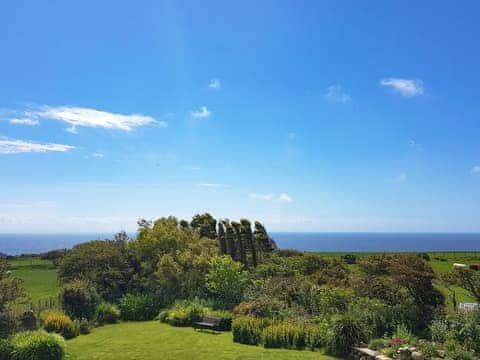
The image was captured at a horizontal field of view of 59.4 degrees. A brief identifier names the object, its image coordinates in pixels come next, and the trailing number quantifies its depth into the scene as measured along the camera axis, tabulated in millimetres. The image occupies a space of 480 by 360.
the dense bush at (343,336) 13094
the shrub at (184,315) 19272
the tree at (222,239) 32906
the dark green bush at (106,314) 20828
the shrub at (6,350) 12547
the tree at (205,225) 34750
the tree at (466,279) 14727
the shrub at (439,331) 12880
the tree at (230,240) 32562
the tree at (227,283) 22125
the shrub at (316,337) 13999
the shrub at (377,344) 12492
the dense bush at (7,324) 14003
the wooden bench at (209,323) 17750
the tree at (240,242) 32344
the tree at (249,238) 33034
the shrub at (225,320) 17781
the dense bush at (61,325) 17391
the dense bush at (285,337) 14320
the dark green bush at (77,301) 20500
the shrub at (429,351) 11245
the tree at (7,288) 13922
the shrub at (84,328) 18531
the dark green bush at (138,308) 22062
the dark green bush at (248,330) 15227
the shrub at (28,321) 16336
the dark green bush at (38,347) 12359
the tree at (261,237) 35219
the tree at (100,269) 24281
